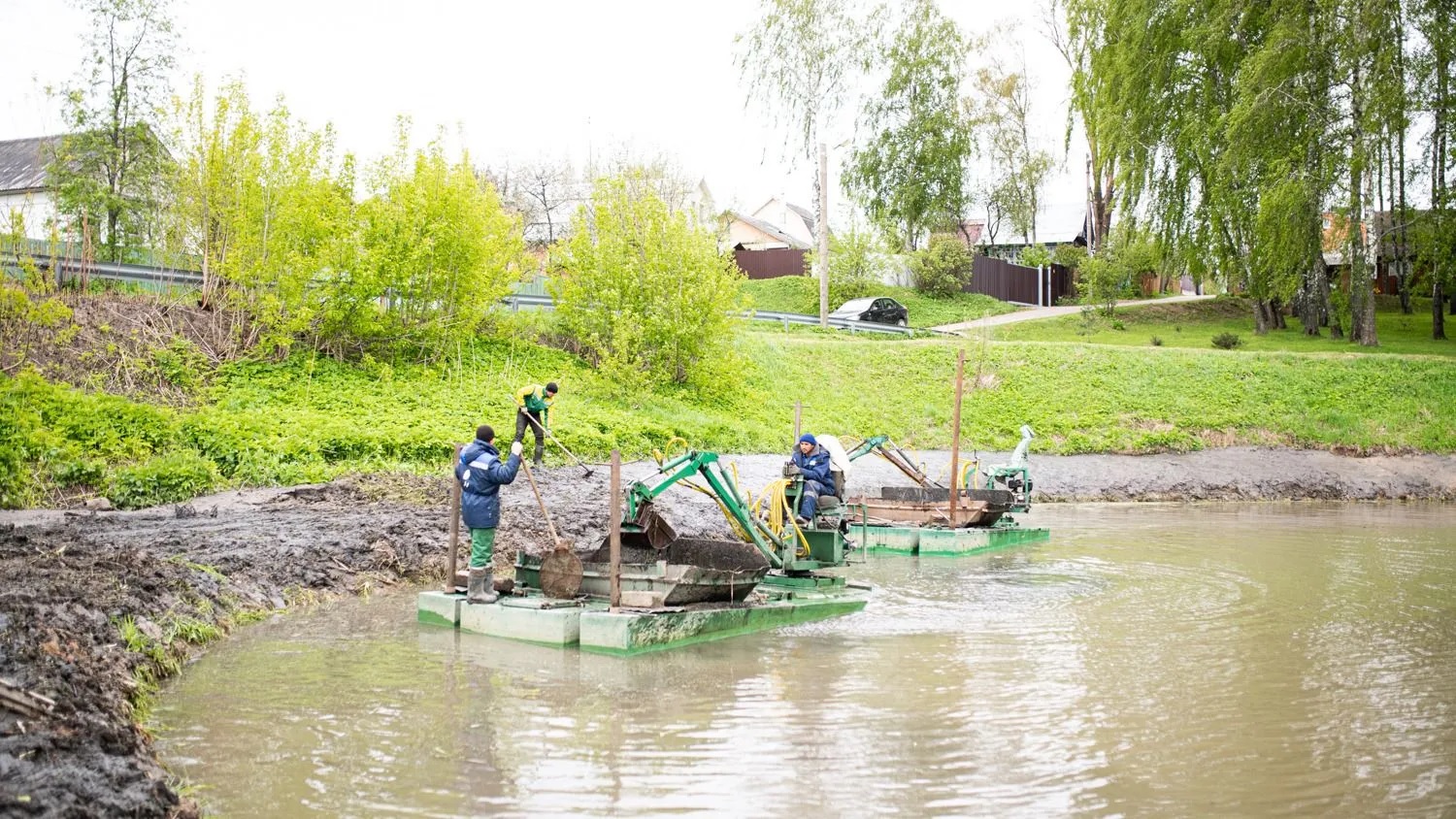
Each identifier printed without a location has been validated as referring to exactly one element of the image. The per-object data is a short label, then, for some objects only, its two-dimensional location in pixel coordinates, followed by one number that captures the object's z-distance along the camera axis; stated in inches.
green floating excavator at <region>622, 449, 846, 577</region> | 436.5
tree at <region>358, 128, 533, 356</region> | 932.0
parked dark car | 1610.5
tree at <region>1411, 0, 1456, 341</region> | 1288.1
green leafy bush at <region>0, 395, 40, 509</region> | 542.9
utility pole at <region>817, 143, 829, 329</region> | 1483.8
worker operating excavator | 540.4
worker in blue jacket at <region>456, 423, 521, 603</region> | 398.6
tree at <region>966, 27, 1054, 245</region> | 2225.6
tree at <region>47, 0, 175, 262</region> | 1074.1
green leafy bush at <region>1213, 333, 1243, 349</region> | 1448.1
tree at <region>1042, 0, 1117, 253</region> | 1637.6
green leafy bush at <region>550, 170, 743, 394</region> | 1104.2
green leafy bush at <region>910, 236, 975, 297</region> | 1847.9
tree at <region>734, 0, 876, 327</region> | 1765.5
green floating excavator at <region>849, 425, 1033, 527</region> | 696.4
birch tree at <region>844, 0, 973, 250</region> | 1876.2
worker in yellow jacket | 588.9
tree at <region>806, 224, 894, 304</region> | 1797.5
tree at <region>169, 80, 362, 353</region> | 852.6
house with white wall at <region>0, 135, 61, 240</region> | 1566.2
